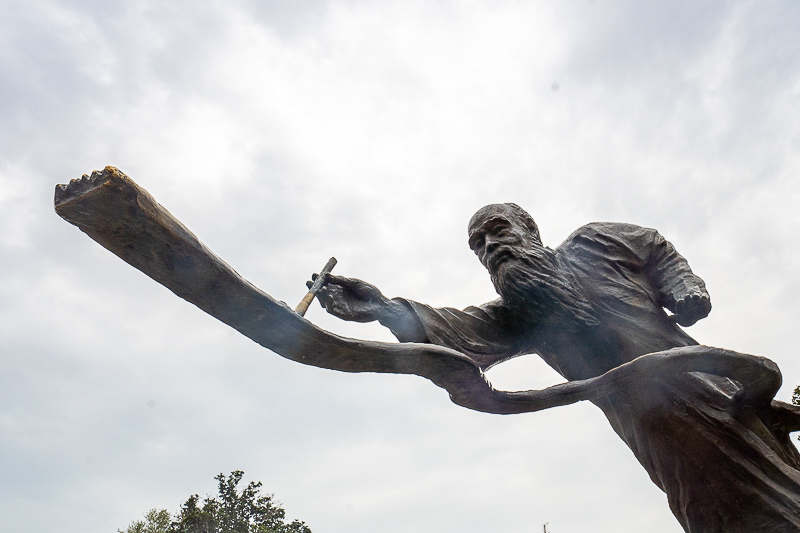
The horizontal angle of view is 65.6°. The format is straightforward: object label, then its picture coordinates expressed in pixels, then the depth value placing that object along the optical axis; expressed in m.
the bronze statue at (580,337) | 1.86
